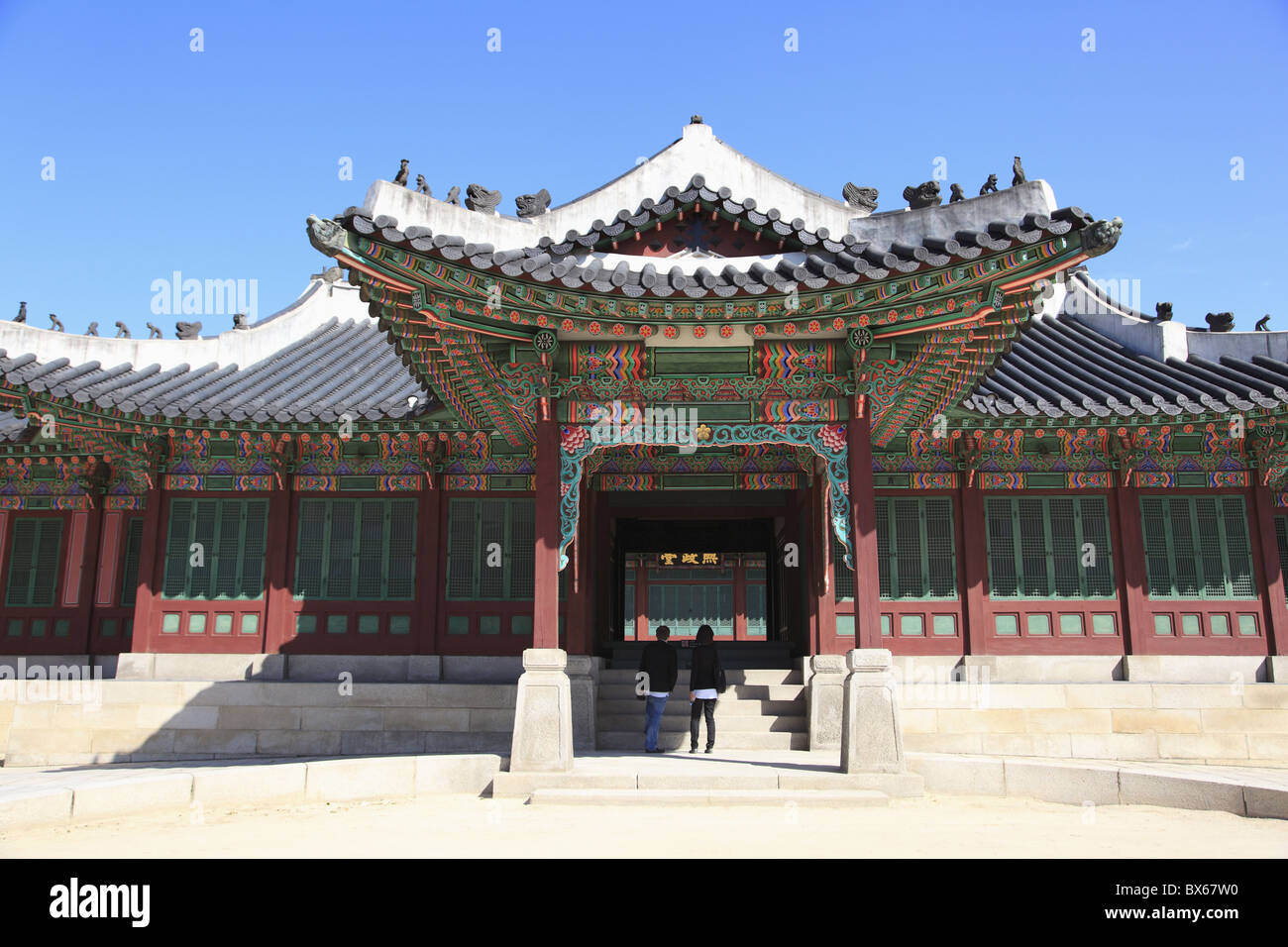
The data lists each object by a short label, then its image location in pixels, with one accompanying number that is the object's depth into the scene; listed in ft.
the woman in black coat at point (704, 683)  37.40
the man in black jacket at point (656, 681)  37.68
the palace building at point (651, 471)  35.40
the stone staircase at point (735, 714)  39.63
